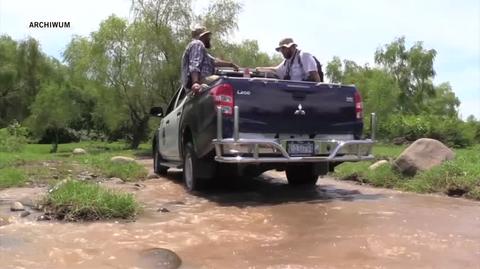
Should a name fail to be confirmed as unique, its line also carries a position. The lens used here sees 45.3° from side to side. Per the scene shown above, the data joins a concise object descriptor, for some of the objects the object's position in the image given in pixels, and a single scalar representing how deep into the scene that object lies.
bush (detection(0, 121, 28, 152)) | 22.33
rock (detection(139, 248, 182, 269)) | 4.34
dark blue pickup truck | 6.95
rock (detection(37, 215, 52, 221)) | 5.89
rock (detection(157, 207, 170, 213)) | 6.58
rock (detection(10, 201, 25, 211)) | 6.40
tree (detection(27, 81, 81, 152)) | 31.47
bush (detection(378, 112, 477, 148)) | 26.42
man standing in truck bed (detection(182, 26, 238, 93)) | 8.03
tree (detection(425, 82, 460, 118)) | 48.38
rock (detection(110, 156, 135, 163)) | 12.03
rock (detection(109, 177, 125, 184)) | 9.52
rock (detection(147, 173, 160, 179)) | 10.63
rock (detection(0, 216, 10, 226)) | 5.69
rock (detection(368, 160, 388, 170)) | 10.13
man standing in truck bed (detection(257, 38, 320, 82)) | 8.31
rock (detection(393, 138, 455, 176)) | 9.15
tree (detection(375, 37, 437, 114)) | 44.16
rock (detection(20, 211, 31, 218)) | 6.07
